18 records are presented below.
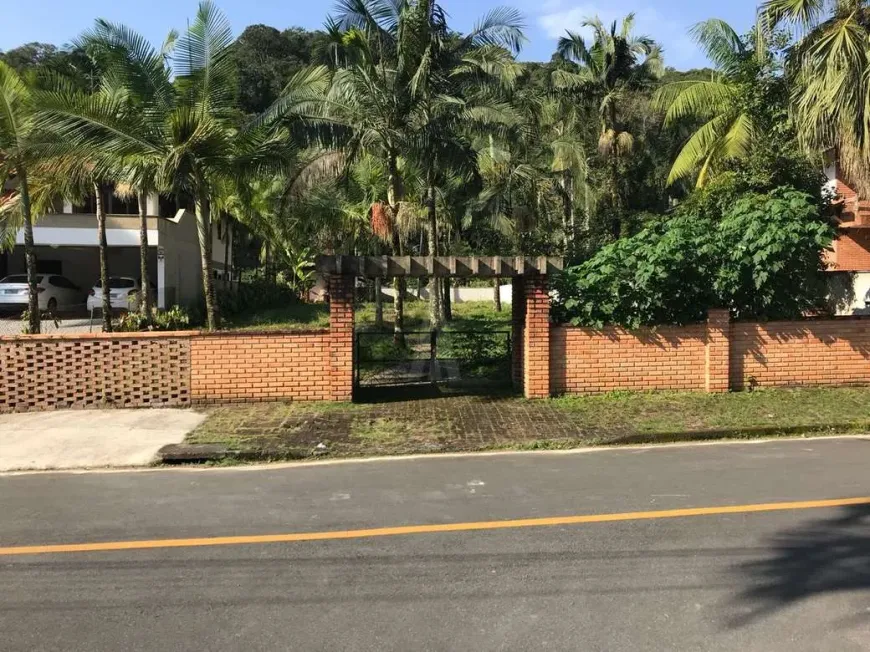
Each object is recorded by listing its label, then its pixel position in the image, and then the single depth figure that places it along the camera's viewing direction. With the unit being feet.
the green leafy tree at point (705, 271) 35.81
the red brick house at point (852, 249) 54.80
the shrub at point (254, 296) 89.17
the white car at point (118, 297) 75.82
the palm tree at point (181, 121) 38.27
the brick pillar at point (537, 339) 35.68
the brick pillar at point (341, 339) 34.81
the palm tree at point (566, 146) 102.89
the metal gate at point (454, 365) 40.78
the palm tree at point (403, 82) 49.96
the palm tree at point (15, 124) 43.47
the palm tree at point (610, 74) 87.66
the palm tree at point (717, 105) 57.62
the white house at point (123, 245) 74.38
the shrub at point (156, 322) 61.05
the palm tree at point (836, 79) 35.45
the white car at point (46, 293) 73.82
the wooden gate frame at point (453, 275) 34.14
